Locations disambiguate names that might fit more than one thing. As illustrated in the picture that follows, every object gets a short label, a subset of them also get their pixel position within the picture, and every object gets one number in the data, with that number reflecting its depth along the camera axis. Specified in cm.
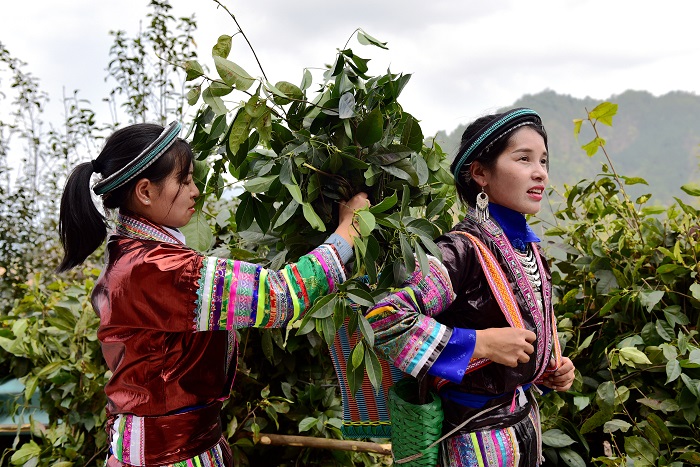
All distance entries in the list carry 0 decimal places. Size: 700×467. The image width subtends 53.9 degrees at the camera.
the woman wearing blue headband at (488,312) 141
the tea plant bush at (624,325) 203
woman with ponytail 142
